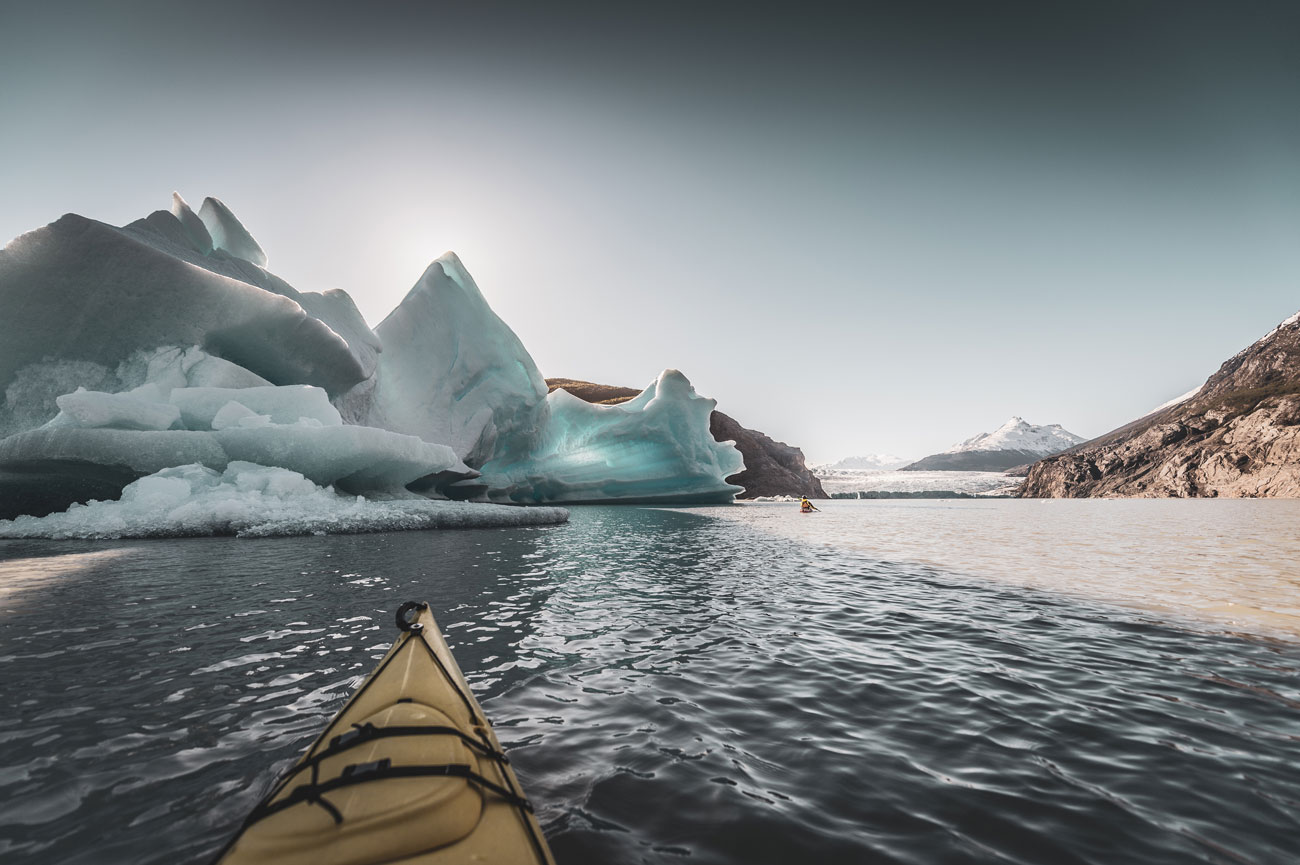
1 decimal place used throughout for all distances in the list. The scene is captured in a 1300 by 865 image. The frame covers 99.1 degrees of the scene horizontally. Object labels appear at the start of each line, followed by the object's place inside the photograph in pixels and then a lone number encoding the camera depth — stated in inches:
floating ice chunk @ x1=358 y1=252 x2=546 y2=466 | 1176.8
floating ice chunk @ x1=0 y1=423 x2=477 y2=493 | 553.9
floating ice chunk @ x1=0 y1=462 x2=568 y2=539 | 587.2
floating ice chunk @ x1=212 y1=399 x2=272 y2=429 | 671.1
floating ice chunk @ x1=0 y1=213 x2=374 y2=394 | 649.0
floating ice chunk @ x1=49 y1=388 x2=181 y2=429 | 590.9
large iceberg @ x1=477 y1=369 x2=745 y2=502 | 1553.9
